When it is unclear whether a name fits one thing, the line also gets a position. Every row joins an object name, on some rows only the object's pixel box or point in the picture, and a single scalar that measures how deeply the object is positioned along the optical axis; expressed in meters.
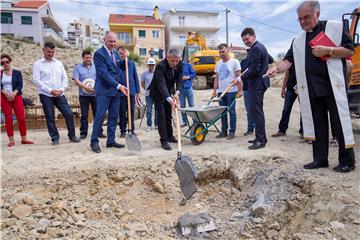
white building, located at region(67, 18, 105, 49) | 52.36
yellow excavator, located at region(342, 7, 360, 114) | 6.07
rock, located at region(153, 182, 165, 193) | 4.03
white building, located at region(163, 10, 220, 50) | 42.94
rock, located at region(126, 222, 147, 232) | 3.30
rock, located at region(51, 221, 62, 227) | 3.16
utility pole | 30.86
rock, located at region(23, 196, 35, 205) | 3.39
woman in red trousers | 5.38
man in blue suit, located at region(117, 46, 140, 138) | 6.08
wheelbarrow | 5.16
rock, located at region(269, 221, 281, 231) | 3.13
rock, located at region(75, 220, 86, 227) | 3.21
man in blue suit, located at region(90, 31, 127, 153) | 4.82
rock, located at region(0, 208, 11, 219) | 3.22
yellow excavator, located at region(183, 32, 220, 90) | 16.97
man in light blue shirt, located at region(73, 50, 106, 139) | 5.98
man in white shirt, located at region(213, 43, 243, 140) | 5.72
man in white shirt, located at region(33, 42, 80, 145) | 5.25
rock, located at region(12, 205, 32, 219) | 3.24
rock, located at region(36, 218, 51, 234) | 3.05
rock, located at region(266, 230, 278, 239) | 3.05
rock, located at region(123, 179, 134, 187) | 3.98
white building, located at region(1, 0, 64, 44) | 32.34
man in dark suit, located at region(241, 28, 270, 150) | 4.71
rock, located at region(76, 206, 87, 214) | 3.47
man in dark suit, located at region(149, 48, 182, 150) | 5.01
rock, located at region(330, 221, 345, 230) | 2.61
